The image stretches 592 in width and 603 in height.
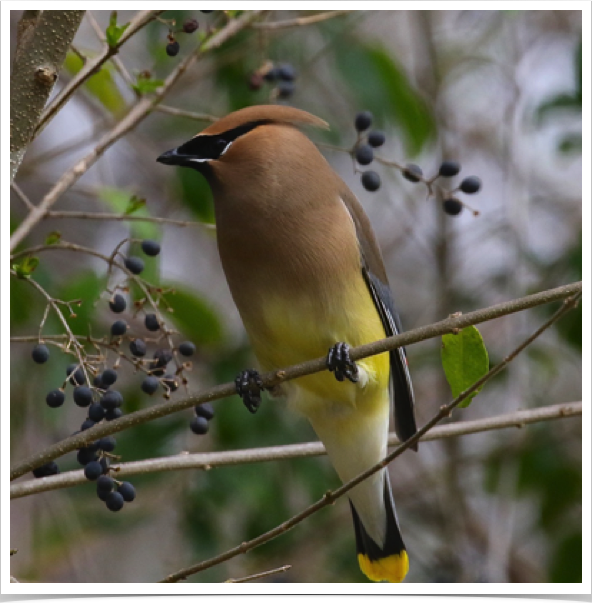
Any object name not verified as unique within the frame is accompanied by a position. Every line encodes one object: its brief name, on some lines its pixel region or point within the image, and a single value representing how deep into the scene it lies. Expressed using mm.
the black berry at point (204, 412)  4227
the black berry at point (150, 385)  3910
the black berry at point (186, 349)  4207
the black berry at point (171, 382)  4004
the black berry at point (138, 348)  3883
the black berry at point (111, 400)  3699
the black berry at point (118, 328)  3914
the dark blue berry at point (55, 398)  3750
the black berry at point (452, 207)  4986
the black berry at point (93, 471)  3703
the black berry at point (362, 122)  4840
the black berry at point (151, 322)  4070
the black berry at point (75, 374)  3730
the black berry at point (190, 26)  3836
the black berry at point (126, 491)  3844
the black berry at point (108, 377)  3723
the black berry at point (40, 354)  3789
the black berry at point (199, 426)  4137
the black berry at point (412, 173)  4645
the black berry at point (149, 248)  4270
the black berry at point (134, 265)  4105
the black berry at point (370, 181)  4824
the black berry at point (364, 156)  4766
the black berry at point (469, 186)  4945
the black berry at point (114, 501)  3777
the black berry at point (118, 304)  3967
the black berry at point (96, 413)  3723
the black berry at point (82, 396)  3650
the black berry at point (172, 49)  3976
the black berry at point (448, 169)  4852
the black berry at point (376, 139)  4825
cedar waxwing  4660
